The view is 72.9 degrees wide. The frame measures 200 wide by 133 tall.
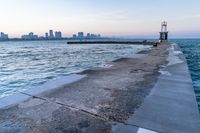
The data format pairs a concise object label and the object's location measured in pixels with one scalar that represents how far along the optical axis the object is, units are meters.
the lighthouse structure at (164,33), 43.80
